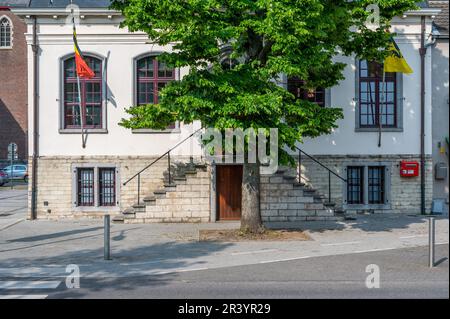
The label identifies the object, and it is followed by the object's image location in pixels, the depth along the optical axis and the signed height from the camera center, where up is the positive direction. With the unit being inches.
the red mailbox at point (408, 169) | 828.0 -11.8
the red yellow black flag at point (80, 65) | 770.8 +132.6
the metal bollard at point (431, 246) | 451.5 -68.0
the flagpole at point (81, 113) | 800.9 +69.7
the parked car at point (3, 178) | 1664.6 -47.7
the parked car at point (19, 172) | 1790.1 -32.1
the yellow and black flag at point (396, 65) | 791.1 +134.2
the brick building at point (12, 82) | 2058.3 +292.4
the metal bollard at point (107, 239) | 504.7 -69.1
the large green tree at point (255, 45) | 533.3 +111.3
